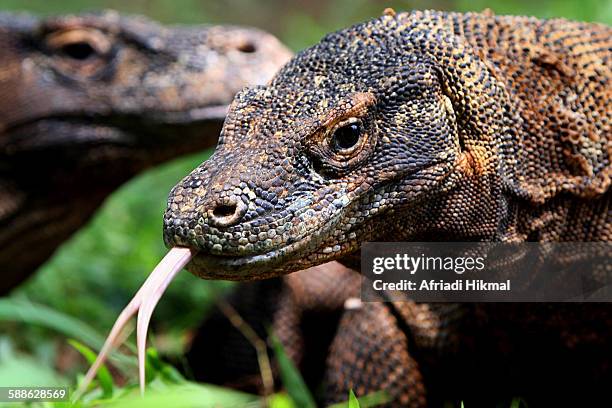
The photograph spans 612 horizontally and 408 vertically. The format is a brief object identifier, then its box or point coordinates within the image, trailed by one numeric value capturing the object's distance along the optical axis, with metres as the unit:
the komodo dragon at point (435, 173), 2.03
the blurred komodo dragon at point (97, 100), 3.96
